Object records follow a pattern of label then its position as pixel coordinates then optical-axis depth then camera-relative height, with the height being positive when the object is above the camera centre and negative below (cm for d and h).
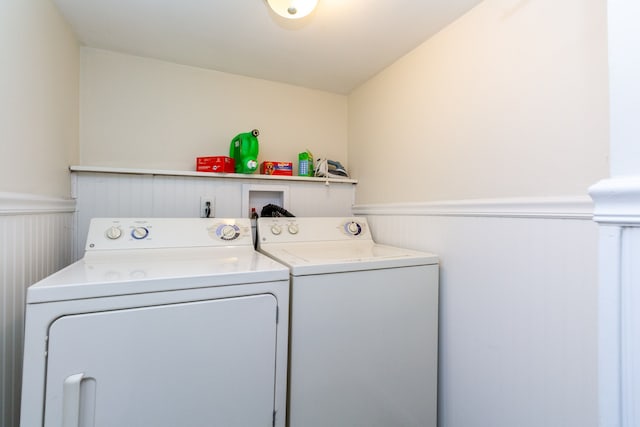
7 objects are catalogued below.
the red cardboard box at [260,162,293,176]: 198 +33
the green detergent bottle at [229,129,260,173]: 180 +40
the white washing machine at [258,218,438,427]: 108 -51
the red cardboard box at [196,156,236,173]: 181 +32
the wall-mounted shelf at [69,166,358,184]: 158 +25
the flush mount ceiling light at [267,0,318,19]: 125 +93
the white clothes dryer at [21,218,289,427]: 77 -40
